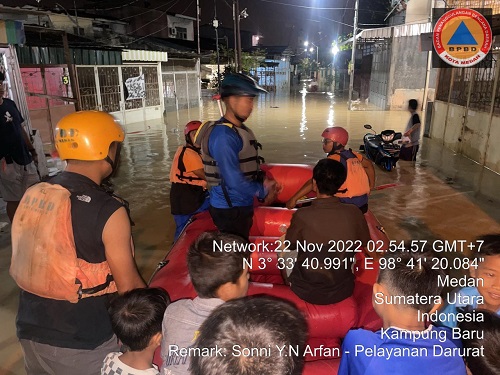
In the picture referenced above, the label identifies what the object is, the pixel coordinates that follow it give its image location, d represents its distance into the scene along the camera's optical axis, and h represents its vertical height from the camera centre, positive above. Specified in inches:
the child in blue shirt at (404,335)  60.1 -41.4
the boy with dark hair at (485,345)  59.7 -41.8
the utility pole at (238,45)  468.4 +44.9
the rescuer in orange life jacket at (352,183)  159.3 -42.1
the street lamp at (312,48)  2466.2 +232.8
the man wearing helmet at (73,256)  64.2 -28.8
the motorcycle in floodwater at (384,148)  345.7 -62.9
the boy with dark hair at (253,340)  42.8 -29.7
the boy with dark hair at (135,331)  70.5 -45.6
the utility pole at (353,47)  783.8 +69.9
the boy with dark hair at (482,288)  88.0 -48.2
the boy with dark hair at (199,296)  69.5 -40.3
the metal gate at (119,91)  575.2 -9.9
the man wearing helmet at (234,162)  113.3 -24.3
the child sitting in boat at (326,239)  104.6 -43.0
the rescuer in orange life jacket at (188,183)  171.8 -44.6
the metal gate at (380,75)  869.2 +14.3
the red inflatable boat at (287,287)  109.3 -64.5
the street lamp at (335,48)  1146.0 +101.5
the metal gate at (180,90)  835.4 -14.2
